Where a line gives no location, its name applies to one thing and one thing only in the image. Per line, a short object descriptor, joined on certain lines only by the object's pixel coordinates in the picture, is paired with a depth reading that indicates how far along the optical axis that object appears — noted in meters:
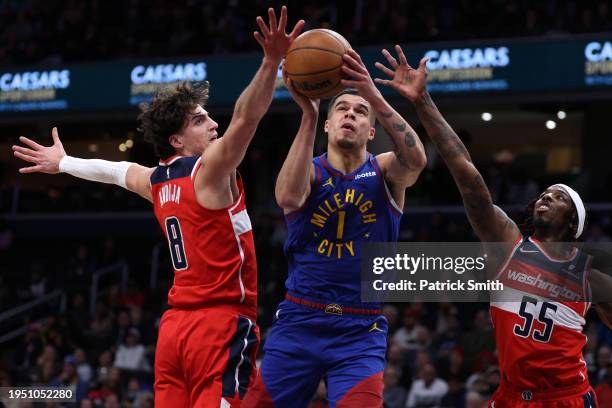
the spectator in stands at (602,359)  11.63
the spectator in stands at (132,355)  14.97
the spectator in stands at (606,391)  10.81
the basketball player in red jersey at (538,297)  6.03
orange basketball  5.86
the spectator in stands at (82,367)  15.03
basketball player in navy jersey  5.94
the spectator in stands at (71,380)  14.16
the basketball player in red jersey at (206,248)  5.36
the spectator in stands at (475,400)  11.05
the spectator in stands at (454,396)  11.82
